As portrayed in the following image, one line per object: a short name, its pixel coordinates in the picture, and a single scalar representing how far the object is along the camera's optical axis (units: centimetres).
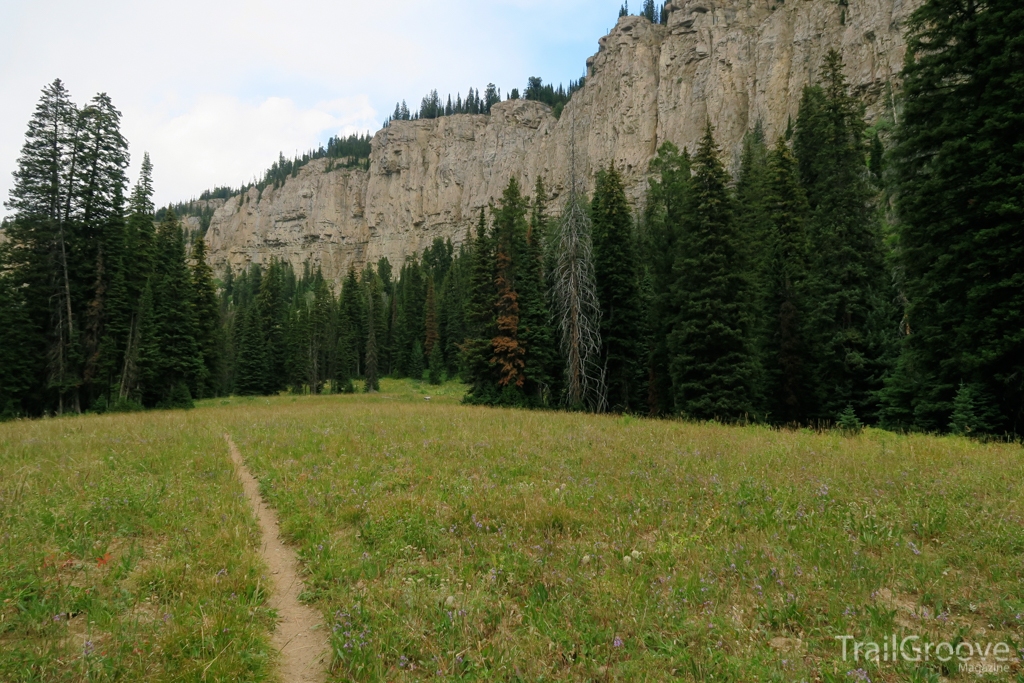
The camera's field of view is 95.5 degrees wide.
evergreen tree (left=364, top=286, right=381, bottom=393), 6307
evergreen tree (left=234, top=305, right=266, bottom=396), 5678
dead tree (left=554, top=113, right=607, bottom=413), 2723
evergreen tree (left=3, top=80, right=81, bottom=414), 2916
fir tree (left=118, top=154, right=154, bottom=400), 3450
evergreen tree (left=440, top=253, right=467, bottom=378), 7312
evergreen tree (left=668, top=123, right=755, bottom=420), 2362
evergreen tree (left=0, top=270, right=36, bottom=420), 2841
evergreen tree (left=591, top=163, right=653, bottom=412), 3156
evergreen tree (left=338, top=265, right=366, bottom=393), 7494
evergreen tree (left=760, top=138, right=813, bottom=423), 2655
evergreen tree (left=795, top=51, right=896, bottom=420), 2481
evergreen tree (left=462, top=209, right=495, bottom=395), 3412
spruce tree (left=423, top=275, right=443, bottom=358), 7829
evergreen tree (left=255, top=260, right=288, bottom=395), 5931
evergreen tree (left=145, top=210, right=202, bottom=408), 3662
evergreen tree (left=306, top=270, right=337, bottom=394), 6681
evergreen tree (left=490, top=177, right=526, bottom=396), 3275
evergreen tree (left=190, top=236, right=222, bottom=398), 4541
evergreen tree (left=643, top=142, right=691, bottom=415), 2833
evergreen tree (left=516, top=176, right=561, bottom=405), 3253
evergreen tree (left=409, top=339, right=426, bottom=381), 7612
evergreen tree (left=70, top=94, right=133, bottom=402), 3122
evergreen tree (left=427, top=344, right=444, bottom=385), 6920
